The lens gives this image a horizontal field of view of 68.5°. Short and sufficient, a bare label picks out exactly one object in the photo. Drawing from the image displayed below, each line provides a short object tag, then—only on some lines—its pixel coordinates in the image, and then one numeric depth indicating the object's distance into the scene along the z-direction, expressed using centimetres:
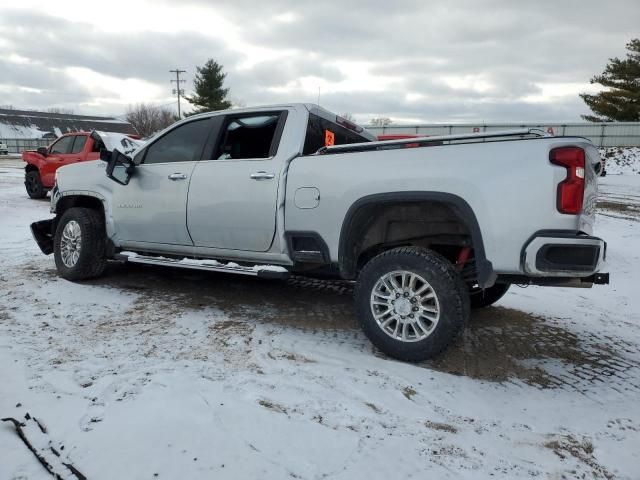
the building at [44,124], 6311
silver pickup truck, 283
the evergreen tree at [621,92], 3023
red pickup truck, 1149
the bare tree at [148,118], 7025
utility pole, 6122
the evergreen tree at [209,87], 4347
